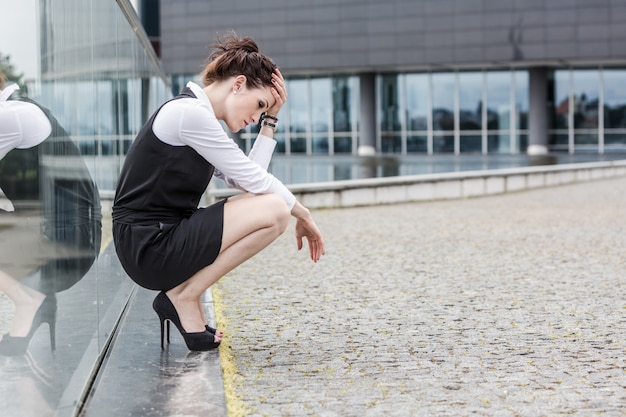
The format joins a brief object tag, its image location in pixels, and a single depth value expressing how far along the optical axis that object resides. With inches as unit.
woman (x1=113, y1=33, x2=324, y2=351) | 131.4
